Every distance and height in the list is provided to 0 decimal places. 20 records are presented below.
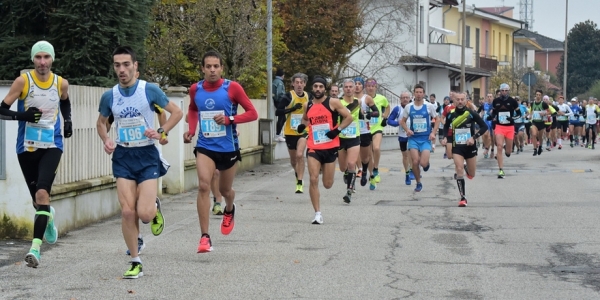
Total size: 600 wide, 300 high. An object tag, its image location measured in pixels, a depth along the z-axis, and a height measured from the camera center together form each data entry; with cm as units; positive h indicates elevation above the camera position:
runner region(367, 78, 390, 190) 1872 -26
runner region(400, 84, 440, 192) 1786 -40
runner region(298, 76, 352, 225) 1355 -23
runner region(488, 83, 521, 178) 2281 -9
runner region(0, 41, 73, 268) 942 -17
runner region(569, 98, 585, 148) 3947 -44
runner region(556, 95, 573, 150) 3735 -17
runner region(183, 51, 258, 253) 1036 -12
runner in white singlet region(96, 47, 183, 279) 900 -25
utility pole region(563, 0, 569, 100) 6538 +593
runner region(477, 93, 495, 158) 2934 -65
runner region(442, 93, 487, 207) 1616 -34
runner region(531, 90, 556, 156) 3139 -30
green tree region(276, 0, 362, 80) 3478 +252
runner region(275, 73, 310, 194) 1725 -21
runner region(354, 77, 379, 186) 1802 -27
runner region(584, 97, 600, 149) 3703 -54
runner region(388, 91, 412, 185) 1937 -60
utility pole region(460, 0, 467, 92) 4209 +196
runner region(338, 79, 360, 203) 1563 -49
